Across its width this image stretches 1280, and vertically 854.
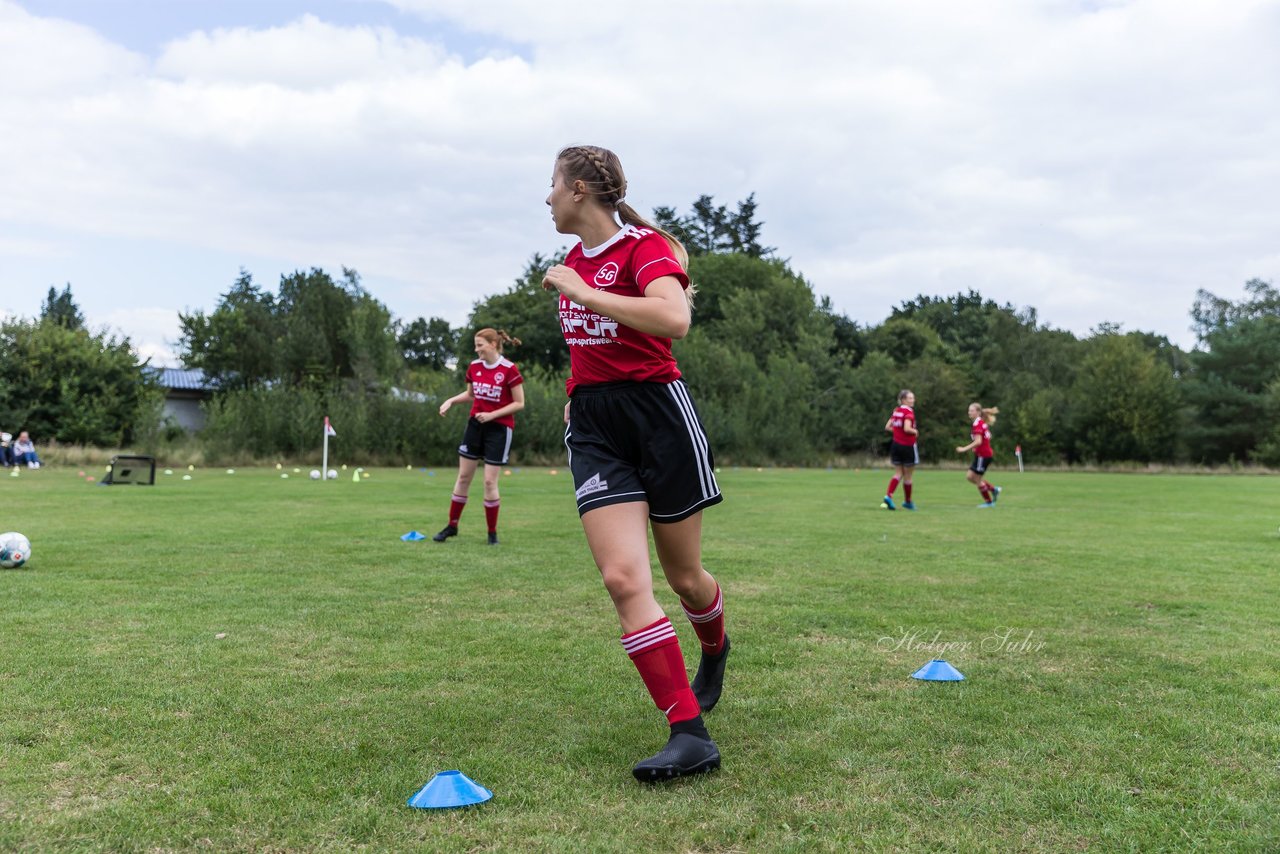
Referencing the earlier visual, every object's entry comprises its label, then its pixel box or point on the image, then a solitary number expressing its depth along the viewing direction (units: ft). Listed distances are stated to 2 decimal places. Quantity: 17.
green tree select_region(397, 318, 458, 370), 274.36
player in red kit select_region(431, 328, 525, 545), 33.76
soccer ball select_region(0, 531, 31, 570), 25.71
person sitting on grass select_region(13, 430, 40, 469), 101.19
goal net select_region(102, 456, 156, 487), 70.59
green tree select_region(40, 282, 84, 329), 278.26
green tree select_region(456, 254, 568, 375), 200.13
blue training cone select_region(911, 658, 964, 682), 15.56
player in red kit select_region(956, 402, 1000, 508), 63.52
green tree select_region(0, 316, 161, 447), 119.14
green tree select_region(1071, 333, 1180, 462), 171.12
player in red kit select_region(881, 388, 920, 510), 56.13
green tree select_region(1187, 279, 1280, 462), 165.17
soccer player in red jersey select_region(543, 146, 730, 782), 11.66
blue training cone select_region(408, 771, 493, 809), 9.98
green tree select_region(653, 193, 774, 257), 253.85
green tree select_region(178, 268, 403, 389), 171.42
